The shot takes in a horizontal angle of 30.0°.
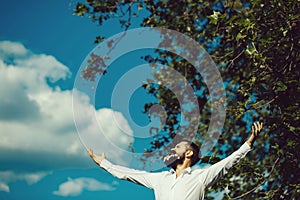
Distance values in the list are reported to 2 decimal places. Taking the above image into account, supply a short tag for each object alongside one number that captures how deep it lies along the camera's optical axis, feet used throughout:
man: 17.13
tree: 29.43
